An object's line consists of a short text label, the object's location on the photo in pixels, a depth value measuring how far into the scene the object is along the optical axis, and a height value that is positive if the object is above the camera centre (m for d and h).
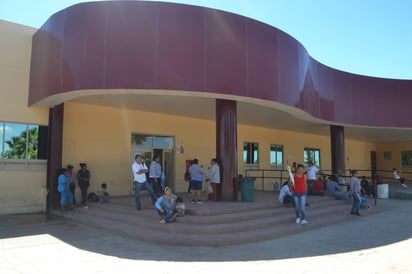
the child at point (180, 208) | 9.45 -1.22
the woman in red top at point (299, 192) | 9.93 -0.82
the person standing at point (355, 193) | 11.98 -1.03
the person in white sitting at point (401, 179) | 23.43 -1.11
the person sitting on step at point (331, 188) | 14.34 -1.02
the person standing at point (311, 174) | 15.57 -0.49
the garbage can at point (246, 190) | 11.79 -0.91
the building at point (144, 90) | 10.30 +2.44
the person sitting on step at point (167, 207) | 9.10 -1.15
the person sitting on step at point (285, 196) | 11.52 -1.09
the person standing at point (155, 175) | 12.29 -0.42
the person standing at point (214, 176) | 11.60 -0.45
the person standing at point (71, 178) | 12.49 -0.55
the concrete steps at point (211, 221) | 8.18 -1.61
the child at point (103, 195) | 12.67 -1.19
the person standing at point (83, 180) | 12.73 -0.63
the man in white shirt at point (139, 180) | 10.58 -0.52
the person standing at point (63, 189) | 11.91 -0.89
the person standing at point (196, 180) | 11.52 -0.56
